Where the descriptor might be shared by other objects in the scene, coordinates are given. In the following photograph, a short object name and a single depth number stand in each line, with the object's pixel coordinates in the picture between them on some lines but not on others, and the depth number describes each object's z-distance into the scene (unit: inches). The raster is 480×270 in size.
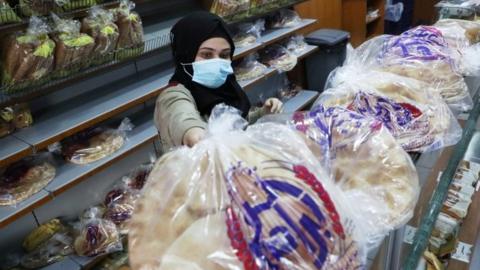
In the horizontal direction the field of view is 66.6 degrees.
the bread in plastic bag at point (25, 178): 59.9
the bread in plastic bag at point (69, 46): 60.8
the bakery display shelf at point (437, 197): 26.5
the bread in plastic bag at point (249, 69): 104.0
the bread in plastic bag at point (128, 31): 69.1
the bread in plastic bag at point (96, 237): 70.1
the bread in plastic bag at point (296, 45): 126.5
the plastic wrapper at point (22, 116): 63.0
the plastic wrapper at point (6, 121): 60.7
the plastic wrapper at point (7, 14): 53.3
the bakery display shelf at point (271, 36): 98.7
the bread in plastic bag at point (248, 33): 103.5
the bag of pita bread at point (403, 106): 29.7
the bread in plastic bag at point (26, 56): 56.5
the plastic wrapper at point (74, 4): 59.7
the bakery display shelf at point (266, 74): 100.6
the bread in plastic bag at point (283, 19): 122.5
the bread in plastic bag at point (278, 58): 114.7
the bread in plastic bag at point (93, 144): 70.6
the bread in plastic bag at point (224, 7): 92.2
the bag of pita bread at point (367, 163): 22.3
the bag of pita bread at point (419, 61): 36.9
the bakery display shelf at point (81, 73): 57.5
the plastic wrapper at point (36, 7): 56.1
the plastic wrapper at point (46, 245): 67.9
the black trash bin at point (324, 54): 137.9
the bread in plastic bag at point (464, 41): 40.1
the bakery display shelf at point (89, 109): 62.2
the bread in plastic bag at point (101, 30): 65.0
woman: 48.6
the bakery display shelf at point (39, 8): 54.4
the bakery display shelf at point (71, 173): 57.5
